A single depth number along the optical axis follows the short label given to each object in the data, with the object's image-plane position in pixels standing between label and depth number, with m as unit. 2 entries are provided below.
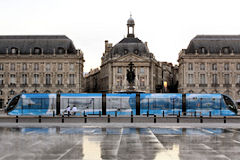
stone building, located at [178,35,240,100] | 97.50
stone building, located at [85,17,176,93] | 107.81
